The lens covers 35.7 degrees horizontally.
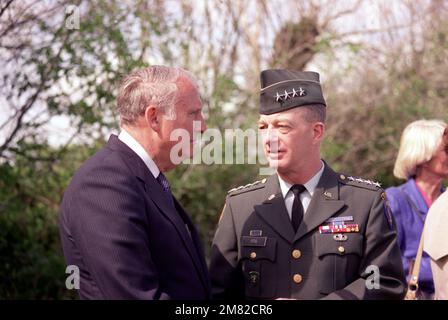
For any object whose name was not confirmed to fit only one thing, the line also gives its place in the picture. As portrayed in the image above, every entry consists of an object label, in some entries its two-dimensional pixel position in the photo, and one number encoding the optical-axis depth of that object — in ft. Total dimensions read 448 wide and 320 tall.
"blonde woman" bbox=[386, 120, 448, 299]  15.75
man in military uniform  10.53
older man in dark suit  8.32
